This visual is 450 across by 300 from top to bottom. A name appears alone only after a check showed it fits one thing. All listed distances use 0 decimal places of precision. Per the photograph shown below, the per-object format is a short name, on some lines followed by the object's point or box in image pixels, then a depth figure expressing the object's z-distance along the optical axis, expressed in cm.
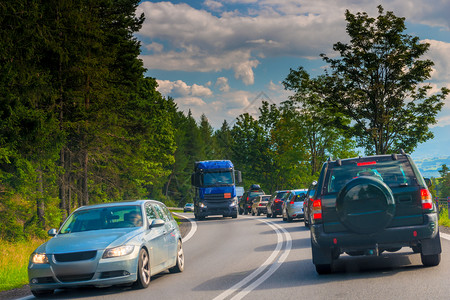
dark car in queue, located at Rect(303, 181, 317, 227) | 2091
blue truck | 3878
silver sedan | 948
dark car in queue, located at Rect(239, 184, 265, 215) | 5373
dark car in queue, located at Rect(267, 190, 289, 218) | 3791
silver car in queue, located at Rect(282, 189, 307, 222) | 2980
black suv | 971
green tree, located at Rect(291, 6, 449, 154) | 3762
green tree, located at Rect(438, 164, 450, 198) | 11809
